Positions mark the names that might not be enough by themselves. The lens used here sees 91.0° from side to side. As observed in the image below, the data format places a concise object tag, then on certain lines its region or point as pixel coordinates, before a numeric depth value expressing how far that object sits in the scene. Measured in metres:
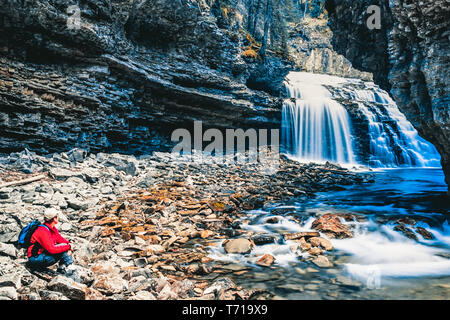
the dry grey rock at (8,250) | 4.02
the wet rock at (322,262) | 4.87
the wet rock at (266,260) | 4.91
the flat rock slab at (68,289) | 3.20
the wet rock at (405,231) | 6.39
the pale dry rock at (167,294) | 3.58
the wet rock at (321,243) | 5.67
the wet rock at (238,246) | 5.50
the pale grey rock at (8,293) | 2.99
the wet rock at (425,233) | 6.37
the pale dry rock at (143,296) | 3.46
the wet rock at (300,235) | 6.17
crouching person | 3.75
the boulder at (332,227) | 6.47
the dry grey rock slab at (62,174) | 9.32
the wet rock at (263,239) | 5.91
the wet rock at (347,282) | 4.17
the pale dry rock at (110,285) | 3.55
